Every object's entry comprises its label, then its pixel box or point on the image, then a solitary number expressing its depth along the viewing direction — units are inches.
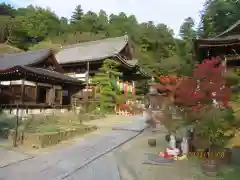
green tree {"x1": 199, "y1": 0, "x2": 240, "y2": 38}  1350.9
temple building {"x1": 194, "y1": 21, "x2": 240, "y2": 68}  460.9
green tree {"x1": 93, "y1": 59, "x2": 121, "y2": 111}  805.9
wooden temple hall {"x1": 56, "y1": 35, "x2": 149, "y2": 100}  860.6
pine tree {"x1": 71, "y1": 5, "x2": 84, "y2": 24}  2405.3
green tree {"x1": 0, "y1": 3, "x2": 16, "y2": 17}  2100.1
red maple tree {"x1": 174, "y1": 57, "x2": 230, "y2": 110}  244.8
